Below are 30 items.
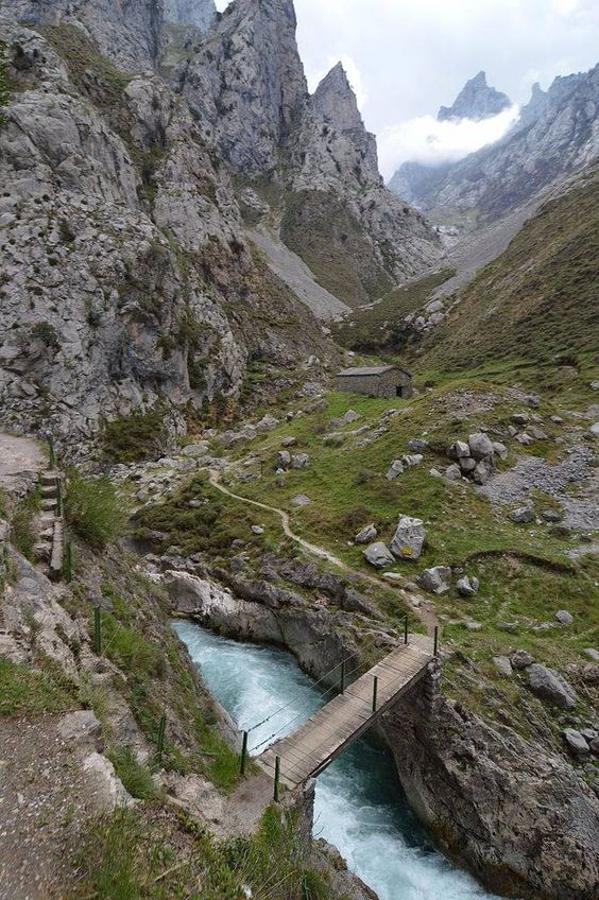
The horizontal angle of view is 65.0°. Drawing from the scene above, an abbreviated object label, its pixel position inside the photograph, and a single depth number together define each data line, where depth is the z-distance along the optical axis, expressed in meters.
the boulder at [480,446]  30.88
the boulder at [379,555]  24.91
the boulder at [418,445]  32.56
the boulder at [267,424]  53.84
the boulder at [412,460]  31.52
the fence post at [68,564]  10.82
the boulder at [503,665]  17.78
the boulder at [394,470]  31.28
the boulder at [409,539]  24.88
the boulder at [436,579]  22.80
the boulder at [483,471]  29.94
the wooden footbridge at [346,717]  12.13
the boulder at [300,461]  37.69
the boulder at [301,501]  32.44
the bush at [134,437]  43.38
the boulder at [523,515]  26.97
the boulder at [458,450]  30.91
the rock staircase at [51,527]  10.88
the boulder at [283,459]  38.34
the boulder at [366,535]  26.95
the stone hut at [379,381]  57.66
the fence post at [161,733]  8.48
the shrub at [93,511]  13.30
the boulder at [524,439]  33.03
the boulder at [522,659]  17.95
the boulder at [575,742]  15.62
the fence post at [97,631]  9.55
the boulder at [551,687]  16.86
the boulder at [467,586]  22.41
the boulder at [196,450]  47.06
